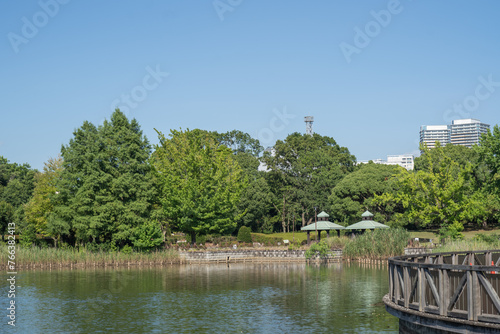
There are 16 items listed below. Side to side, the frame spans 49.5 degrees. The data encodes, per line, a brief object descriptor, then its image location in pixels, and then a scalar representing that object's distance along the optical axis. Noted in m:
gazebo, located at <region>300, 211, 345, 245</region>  60.53
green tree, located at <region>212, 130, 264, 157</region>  135.21
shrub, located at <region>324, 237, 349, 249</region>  56.83
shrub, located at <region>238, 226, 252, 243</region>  70.88
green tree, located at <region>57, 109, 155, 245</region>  55.34
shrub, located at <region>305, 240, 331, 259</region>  55.25
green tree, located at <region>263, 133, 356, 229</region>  90.19
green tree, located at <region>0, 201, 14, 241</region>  66.56
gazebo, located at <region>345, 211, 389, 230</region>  59.19
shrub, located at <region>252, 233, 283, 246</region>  67.36
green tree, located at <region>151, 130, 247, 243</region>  61.34
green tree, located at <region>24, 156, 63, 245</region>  59.22
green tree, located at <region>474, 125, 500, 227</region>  50.74
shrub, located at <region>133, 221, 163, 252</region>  55.22
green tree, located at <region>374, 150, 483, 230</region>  60.94
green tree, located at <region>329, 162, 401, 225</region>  79.25
